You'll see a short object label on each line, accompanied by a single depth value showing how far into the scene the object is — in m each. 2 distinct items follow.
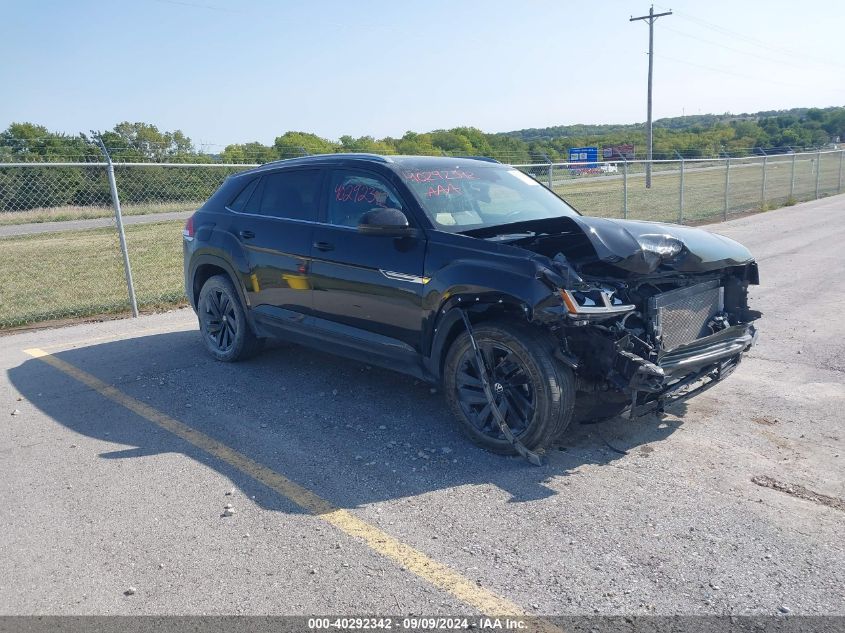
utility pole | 39.59
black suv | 4.35
